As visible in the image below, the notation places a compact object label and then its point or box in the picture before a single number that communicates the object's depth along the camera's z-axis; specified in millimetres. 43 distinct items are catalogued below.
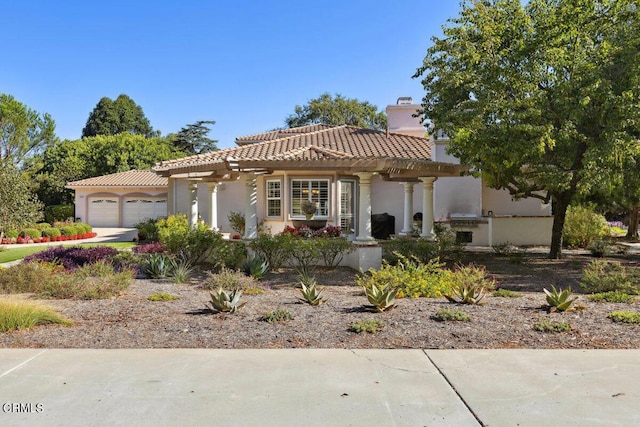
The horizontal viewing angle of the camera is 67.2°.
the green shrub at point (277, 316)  6929
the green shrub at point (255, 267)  11055
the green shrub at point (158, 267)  11391
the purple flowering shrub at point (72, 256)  12266
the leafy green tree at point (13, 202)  16484
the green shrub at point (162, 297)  8641
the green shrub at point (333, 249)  12688
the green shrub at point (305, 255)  12398
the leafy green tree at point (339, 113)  46562
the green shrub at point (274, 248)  12367
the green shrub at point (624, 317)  6867
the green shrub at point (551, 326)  6410
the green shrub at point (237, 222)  19344
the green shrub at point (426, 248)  13141
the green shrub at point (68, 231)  25533
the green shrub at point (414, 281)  8921
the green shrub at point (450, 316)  6902
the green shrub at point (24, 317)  6570
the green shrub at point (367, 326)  6398
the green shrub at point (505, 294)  8945
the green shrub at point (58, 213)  34781
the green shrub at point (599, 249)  16359
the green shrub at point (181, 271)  10866
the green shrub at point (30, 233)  24281
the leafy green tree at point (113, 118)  58250
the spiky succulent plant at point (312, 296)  8008
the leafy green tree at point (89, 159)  37469
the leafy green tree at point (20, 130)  31141
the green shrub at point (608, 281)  9047
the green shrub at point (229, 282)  9336
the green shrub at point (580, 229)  19406
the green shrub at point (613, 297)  8281
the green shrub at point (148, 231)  20161
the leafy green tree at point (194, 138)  50781
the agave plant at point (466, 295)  7941
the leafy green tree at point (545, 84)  10414
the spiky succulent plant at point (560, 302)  7387
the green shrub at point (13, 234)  22878
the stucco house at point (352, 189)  12625
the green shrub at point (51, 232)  24922
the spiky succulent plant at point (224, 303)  7340
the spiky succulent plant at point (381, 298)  7348
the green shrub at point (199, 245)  13133
